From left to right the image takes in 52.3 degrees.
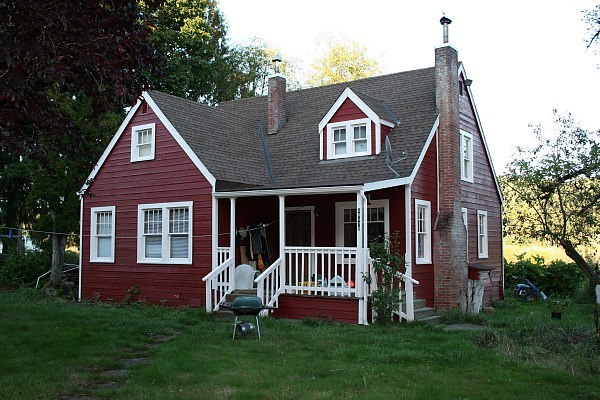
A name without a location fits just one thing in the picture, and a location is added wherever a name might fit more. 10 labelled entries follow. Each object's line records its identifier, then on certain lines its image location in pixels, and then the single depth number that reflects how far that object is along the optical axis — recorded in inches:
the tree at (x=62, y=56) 318.7
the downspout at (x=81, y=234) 748.0
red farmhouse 592.1
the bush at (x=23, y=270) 928.3
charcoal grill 417.7
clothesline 639.8
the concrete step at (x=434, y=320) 556.0
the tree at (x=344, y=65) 1740.9
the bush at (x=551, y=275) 896.3
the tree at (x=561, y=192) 705.0
